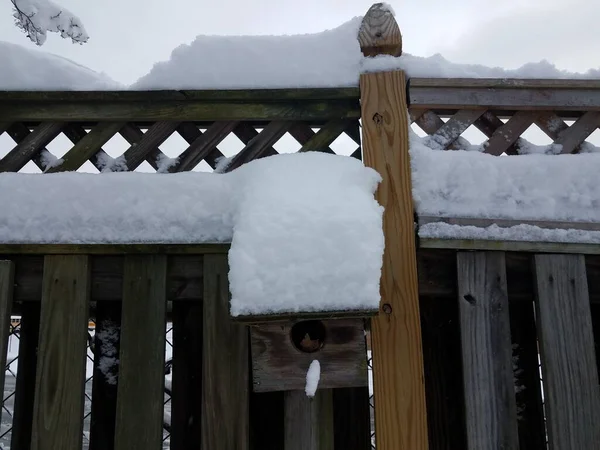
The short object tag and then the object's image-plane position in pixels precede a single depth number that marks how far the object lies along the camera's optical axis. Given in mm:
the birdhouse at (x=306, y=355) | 1201
